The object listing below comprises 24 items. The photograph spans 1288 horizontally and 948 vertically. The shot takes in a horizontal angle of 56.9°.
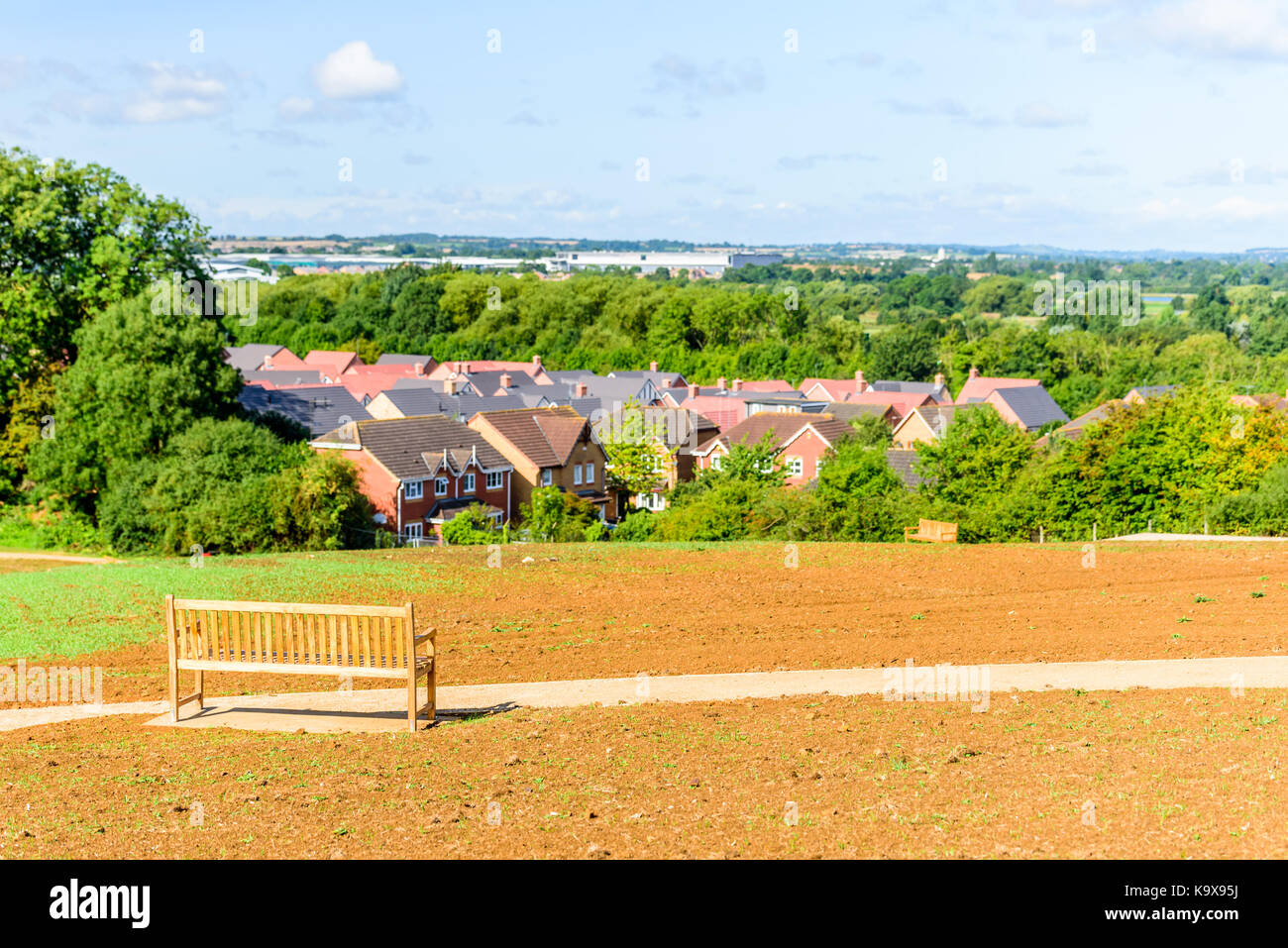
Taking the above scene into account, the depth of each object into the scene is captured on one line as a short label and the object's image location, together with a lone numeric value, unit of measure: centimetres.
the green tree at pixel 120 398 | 4059
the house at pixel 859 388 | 9800
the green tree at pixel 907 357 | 11150
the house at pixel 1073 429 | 5884
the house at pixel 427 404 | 7131
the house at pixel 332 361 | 10644
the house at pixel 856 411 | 8056
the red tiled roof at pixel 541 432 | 5850
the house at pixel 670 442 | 6300
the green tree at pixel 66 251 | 4478
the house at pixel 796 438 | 6550
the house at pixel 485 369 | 10177
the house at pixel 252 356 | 10500
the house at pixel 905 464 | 5227
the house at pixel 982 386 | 9203
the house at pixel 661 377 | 10300
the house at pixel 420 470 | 4959
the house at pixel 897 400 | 8662
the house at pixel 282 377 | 8854
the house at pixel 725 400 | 8516
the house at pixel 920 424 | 7644
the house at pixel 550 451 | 5806
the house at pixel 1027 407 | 8400
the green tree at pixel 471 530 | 3791
